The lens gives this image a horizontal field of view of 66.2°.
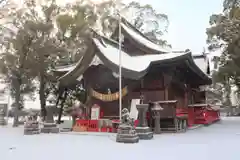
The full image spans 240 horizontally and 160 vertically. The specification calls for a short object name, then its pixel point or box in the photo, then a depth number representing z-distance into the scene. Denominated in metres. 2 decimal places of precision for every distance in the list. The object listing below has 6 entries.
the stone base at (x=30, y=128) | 8.17
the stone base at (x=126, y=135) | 6.08
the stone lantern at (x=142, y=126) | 6.81
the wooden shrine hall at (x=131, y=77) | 8.58
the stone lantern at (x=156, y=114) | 7.99
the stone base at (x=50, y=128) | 8.61
